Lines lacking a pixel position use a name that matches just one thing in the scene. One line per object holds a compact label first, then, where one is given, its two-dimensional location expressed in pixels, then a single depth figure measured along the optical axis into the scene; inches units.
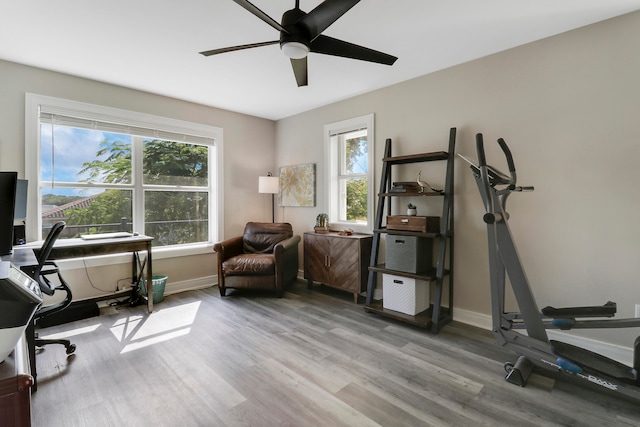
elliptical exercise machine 70.1
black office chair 76.5
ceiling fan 60.0
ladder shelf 108.3
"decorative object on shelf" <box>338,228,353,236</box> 147.0
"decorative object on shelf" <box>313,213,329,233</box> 157.2
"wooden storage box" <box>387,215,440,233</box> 111.5
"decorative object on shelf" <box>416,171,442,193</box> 118.9
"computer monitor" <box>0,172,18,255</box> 45.5
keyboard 120.4
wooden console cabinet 136.9
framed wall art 171.3
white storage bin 112.7
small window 145.4
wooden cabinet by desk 24.5
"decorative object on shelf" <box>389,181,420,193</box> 118.8
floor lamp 173.3
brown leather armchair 142.9
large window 122.6
